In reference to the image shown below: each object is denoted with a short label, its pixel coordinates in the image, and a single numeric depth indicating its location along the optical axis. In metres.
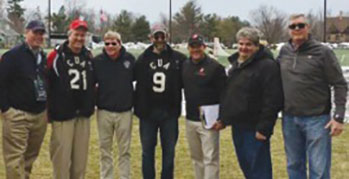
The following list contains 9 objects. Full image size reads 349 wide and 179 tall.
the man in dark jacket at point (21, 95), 4.64
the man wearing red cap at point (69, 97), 4.65
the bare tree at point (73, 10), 39.02
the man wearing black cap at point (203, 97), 4.80
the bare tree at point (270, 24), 29.65
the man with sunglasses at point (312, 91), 4.19
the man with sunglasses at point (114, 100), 5.10
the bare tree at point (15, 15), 43.00
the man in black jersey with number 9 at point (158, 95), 5.04
